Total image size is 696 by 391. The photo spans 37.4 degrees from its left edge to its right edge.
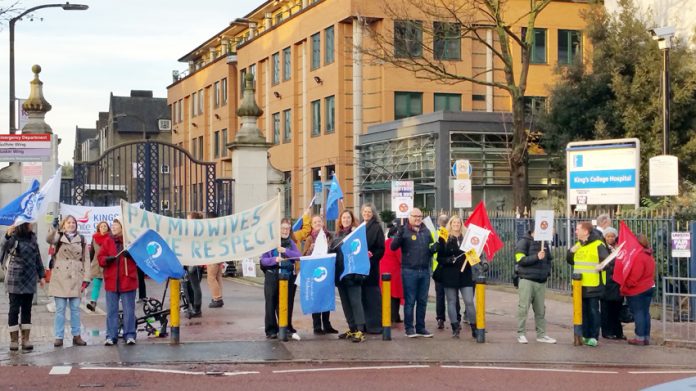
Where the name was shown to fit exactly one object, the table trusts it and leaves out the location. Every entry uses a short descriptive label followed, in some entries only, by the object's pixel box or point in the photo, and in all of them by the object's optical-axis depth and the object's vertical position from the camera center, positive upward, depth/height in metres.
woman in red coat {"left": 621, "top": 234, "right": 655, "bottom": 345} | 15.00 -1.09
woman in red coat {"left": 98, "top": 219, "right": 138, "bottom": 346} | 14.17 -0.99
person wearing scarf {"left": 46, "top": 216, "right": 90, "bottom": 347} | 14.09 -0.82
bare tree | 30.39 +5.16
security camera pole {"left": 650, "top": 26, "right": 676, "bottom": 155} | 20.14 +2.86
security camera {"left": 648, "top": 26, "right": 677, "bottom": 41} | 20.03 +3.56
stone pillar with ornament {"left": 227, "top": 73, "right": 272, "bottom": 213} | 27.70 +1.43
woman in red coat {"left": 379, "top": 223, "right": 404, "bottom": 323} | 16.66 -0.86
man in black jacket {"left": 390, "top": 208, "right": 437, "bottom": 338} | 15.00 -0.70
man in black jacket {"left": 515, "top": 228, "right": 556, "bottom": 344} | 14.71 -0.86
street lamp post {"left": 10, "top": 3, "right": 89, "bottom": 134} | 24.77 +4.66
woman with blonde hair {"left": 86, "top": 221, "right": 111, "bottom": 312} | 17.95 -1.05
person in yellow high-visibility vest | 14.87 -0.85
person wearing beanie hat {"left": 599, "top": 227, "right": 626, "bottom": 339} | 15.57 -1.49
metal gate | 25.67 +0.74
